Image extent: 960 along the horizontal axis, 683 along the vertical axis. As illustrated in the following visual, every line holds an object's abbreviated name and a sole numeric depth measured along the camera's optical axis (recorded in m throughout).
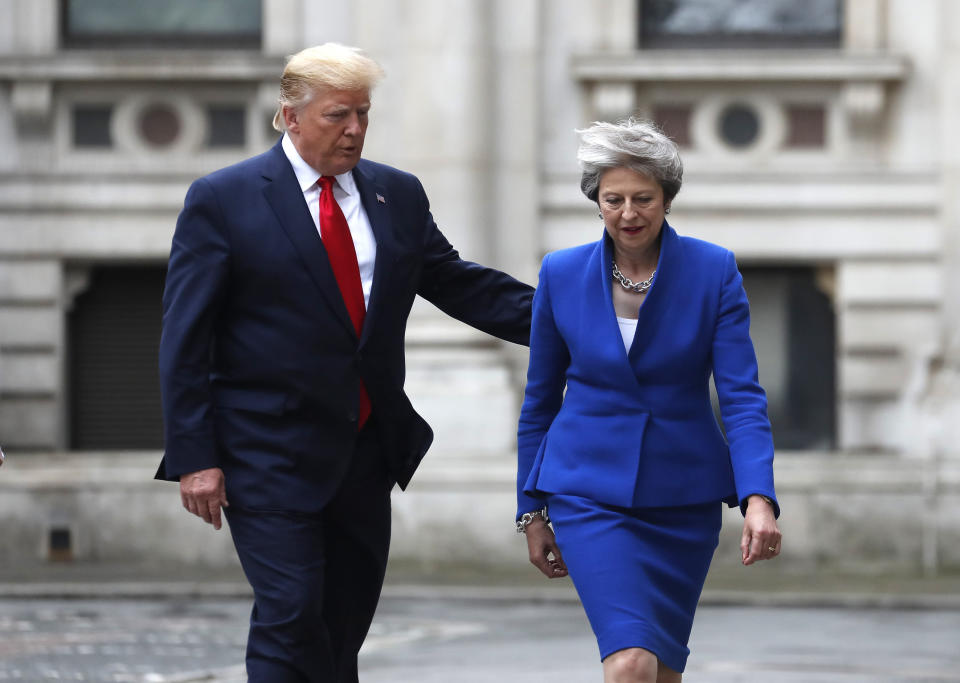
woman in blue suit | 9.69
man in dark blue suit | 10.05
